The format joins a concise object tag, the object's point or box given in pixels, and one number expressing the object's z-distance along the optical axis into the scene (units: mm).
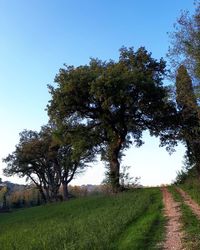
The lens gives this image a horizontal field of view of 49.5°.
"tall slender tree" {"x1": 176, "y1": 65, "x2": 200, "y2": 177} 26151
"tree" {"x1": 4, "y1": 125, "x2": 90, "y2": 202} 40509
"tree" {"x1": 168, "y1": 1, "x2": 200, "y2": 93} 15618
